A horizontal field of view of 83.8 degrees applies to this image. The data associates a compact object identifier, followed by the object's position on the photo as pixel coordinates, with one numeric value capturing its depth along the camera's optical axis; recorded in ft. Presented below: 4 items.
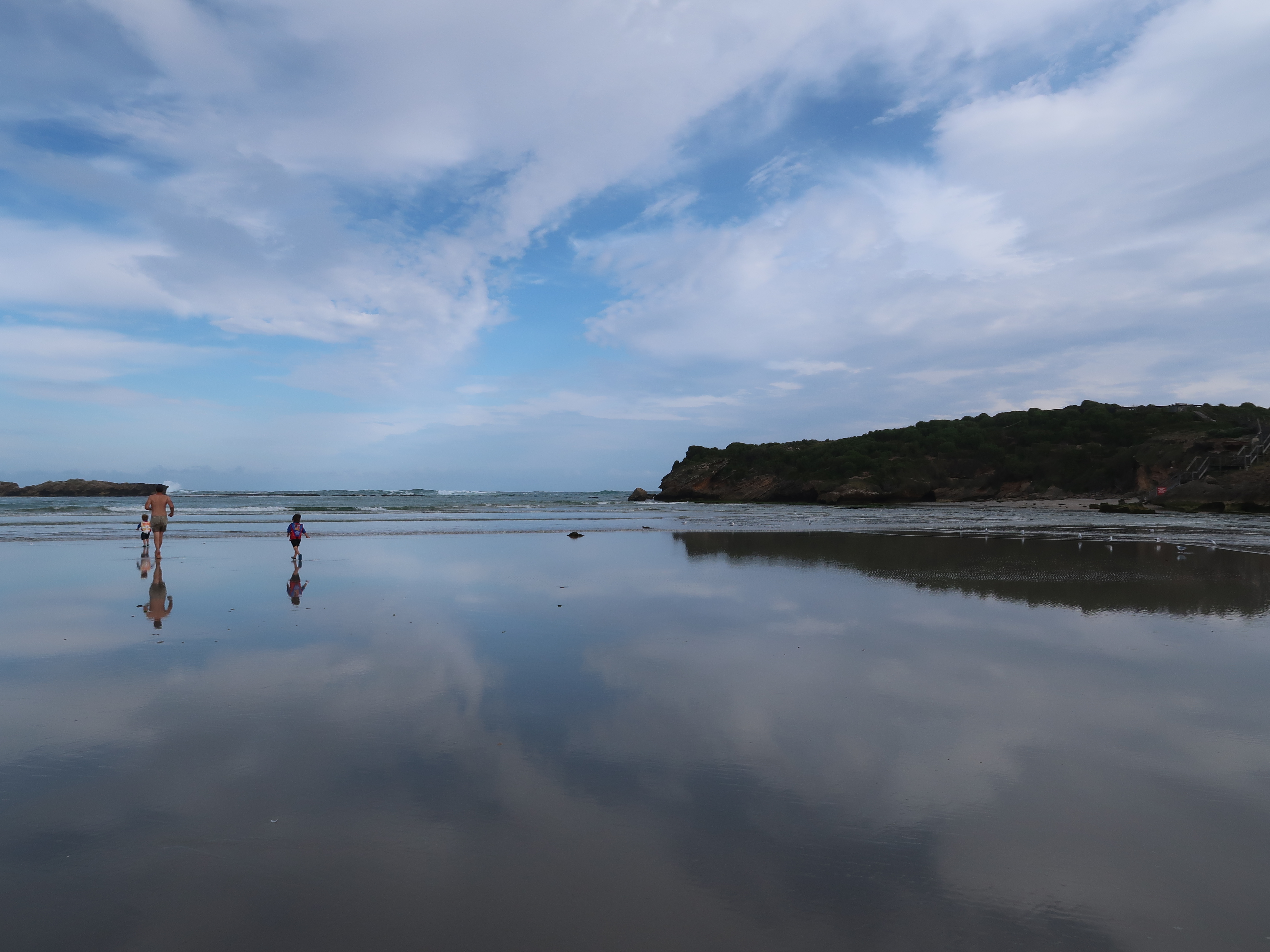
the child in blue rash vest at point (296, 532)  52.75
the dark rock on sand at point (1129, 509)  145.18
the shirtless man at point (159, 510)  55.26
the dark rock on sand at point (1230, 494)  140.97
